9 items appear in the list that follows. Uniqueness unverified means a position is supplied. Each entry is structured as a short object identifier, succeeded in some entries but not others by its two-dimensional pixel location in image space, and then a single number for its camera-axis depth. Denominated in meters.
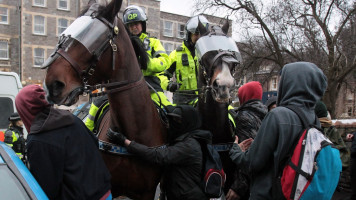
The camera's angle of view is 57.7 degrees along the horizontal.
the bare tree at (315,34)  18.02
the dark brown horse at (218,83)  3.14
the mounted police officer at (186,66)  4.47
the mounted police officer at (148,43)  4.28
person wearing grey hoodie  2.38
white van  8.45
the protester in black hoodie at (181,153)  3.21
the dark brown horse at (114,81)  2.63
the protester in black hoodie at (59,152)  2.28
